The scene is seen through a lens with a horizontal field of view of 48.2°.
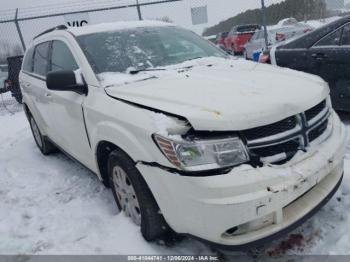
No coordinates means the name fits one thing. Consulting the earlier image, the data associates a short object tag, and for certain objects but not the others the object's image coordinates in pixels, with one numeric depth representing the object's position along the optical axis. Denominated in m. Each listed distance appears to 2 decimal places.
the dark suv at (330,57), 4.69
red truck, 19.41
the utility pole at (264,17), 11.86
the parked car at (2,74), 15.91
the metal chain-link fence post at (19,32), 11.92
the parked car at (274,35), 13.91
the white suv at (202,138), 2.29
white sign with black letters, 10.41
